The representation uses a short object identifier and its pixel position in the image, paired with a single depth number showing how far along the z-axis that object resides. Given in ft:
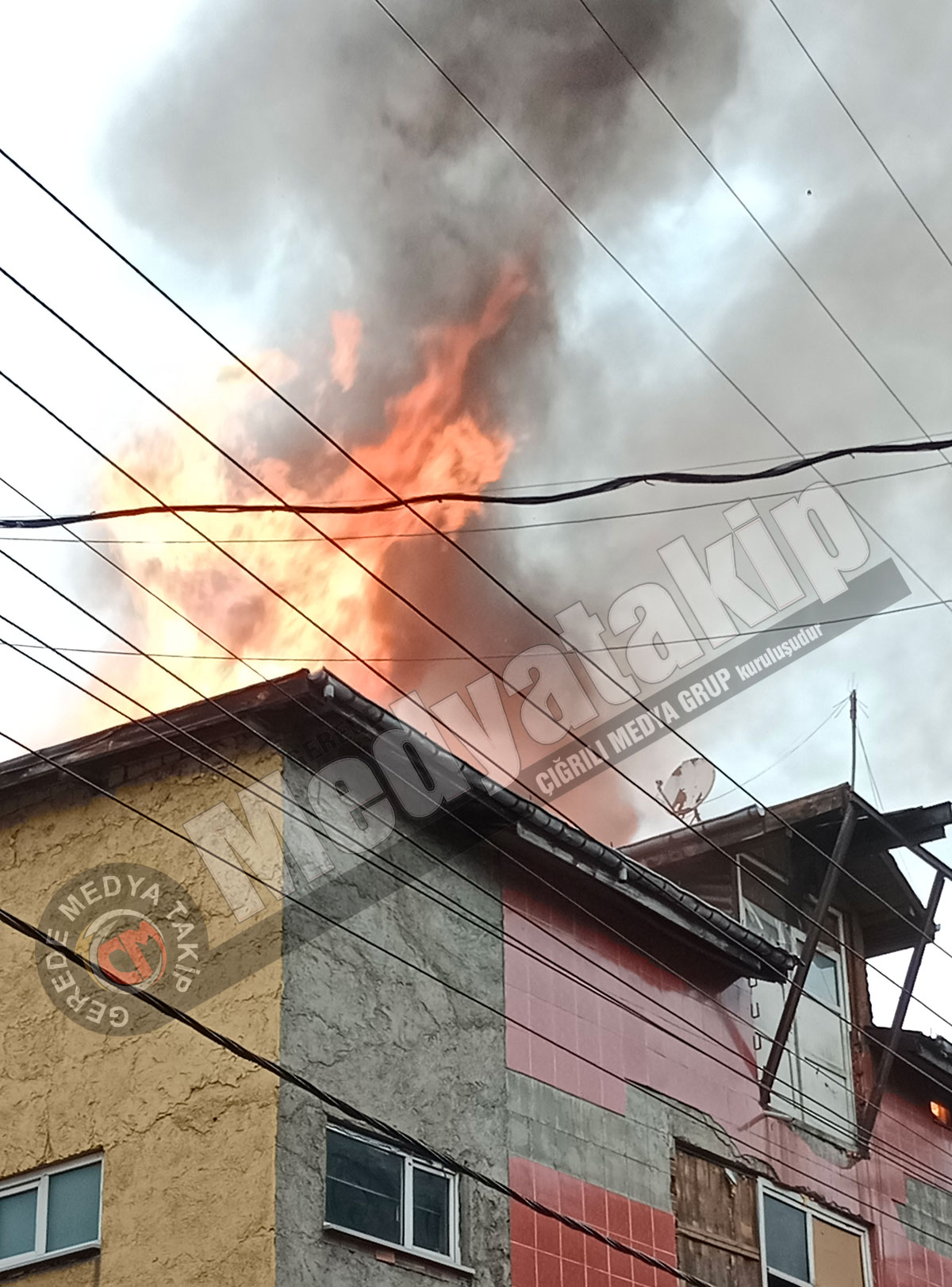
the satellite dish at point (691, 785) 71.82
